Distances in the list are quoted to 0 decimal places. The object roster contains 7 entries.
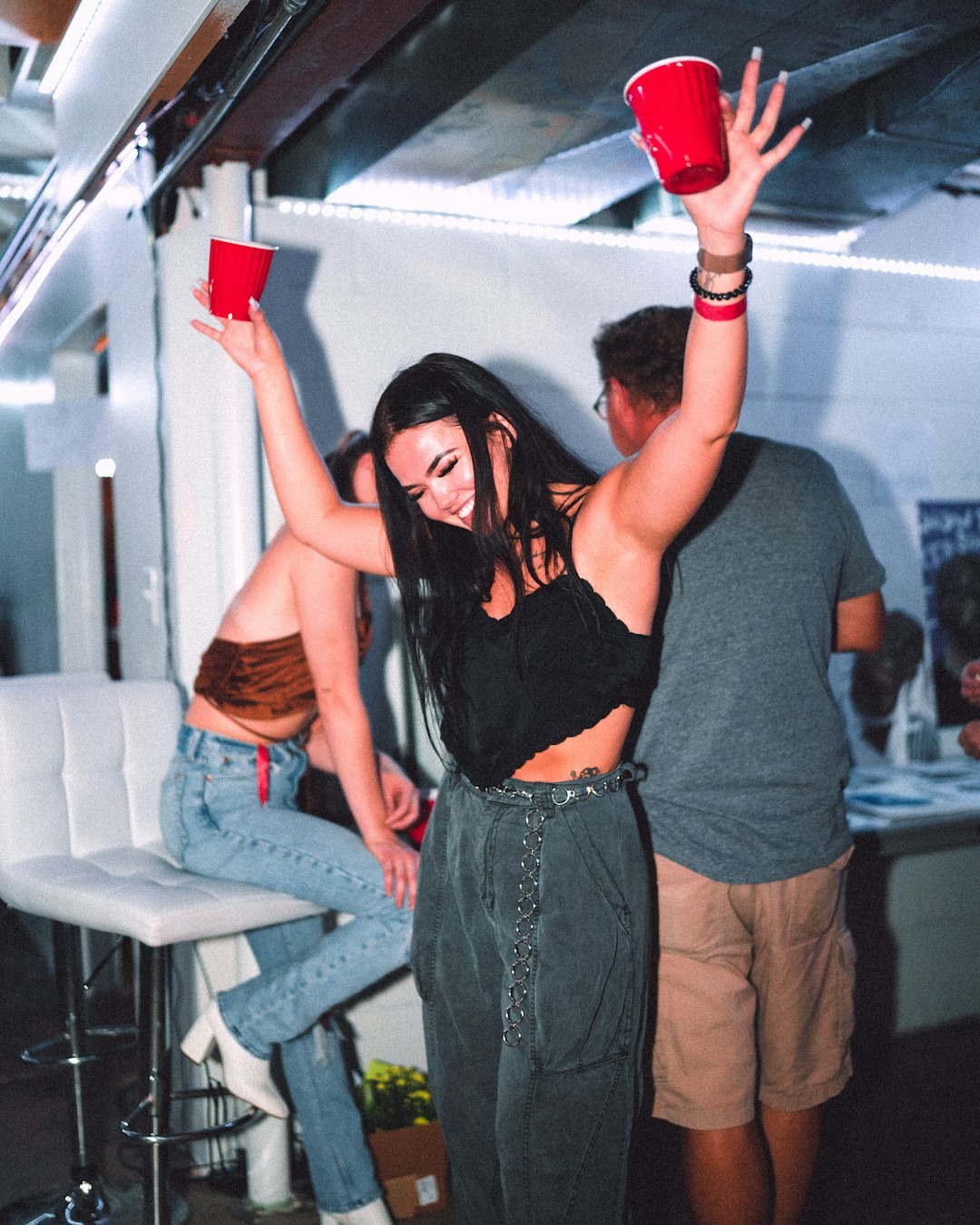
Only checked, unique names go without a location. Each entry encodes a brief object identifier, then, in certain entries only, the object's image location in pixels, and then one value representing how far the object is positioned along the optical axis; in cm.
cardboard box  236
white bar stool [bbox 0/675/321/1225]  189
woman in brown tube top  195
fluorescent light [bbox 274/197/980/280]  287
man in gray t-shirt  174
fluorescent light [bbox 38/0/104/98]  219
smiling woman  132
